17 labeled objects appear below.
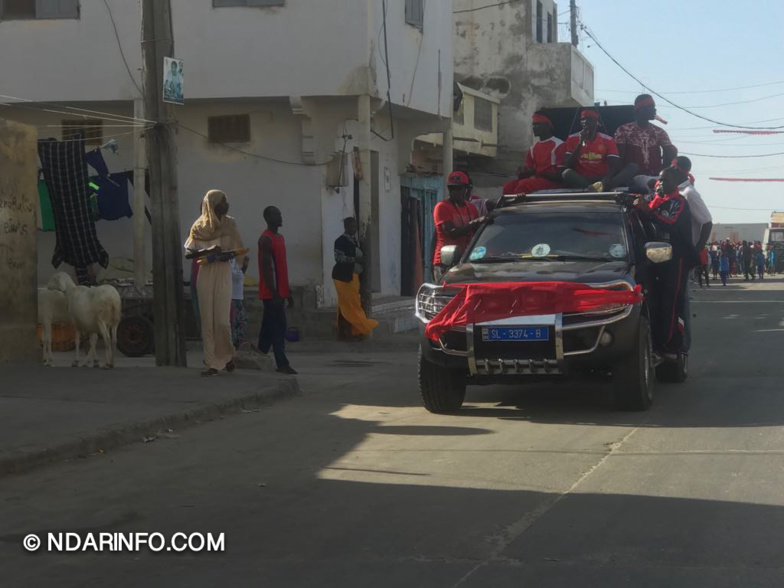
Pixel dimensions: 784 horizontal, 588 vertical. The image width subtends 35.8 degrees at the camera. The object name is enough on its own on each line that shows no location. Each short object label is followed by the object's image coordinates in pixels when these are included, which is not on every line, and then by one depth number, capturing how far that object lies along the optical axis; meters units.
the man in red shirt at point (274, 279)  13.46
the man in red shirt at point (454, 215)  12.80
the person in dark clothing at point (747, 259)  58.60
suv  9.89
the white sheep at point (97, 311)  13.44
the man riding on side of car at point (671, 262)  12.00
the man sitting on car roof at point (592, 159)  13.06
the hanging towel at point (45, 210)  19.17
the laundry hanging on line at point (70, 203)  18.48
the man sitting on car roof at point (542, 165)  13.45
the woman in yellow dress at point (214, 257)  12.65
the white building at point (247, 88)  19.73
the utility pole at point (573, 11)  48.09
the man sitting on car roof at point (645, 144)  13.56
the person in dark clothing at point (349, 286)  18.50
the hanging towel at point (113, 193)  20.22
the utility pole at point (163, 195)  13.37
